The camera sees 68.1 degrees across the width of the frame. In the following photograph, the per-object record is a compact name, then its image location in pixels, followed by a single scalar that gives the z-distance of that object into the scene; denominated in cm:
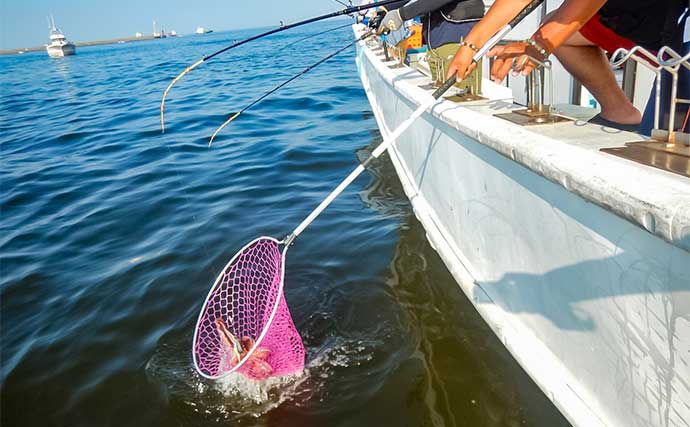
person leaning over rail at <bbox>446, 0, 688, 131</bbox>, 198
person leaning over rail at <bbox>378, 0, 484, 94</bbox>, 349
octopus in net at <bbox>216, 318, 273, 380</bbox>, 284
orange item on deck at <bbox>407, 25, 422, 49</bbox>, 494
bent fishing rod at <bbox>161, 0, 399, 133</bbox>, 392
